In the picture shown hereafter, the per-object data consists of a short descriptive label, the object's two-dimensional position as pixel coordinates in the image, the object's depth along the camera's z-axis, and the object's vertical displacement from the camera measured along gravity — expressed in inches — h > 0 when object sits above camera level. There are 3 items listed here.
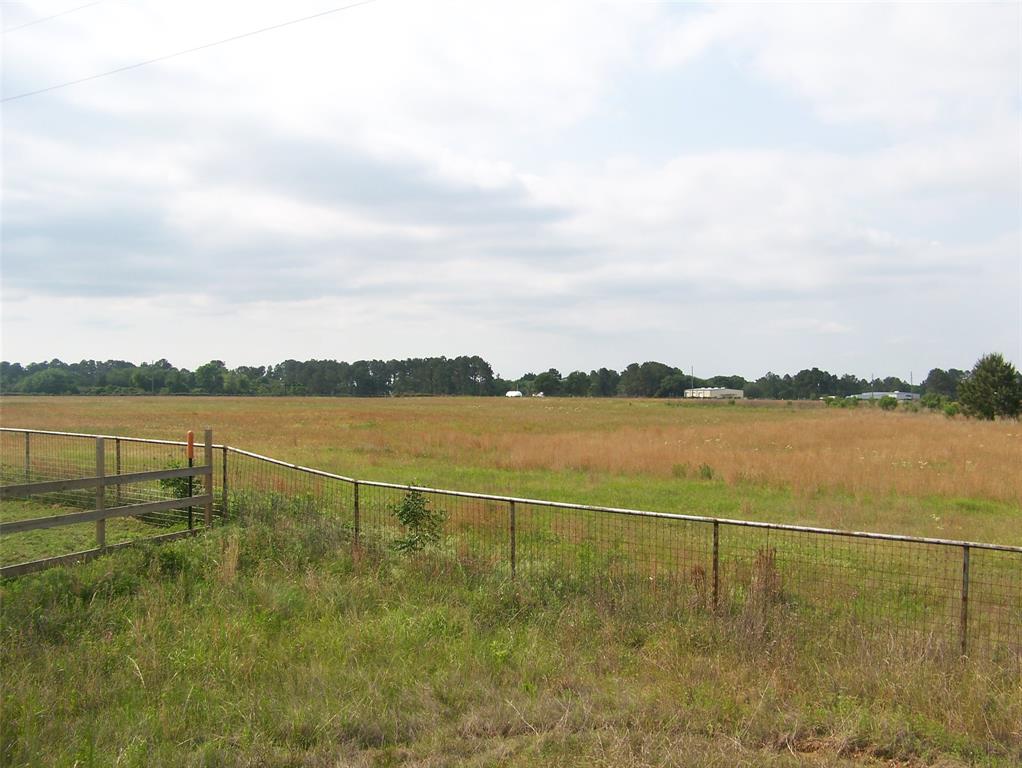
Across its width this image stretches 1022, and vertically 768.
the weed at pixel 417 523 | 353.4 -69.0
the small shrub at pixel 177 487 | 454.0 -64.9
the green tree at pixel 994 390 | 2086.6 -7.5
